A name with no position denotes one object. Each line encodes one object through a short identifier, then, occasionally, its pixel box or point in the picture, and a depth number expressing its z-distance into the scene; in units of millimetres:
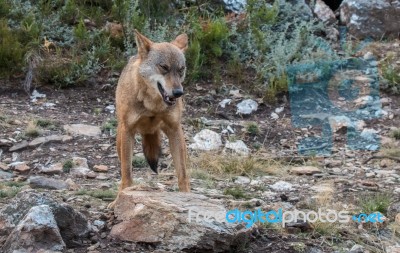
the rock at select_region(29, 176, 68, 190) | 11998
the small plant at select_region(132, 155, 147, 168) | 14016
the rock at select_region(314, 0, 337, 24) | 21516
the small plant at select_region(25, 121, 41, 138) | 15008
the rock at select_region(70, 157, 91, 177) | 13336
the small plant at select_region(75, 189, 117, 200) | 11367
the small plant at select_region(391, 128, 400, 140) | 16094
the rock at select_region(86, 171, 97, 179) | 13198
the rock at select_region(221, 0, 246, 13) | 21198
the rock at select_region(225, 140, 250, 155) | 15281
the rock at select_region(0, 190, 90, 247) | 9125
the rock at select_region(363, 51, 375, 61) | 19942
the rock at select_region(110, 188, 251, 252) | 9031
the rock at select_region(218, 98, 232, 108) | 17828
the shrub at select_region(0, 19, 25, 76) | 17781
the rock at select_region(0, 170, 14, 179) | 12925
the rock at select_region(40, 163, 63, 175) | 13352
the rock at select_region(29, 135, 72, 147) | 14680
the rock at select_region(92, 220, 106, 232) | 9680
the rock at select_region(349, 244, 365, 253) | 9984
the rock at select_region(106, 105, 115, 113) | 17122
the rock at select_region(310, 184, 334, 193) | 12609
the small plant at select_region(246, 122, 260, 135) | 16281
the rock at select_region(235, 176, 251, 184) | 13344
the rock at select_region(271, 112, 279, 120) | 17484
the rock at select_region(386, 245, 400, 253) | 10187
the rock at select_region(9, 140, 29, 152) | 14461
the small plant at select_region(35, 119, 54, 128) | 15562
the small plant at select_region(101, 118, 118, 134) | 15719
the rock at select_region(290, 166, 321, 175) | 14008
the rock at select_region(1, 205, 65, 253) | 8414
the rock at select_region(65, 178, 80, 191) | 12030
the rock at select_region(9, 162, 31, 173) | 13461
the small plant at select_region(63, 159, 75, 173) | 13484
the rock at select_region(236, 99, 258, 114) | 17562
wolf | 11039
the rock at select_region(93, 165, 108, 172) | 13670
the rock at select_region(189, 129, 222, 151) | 15307
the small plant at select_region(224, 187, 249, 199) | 12050
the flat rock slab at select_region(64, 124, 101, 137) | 15461
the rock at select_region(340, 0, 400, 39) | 21172
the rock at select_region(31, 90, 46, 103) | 17348
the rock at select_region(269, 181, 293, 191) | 12867
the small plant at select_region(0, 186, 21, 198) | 10940
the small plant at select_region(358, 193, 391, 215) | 11432
